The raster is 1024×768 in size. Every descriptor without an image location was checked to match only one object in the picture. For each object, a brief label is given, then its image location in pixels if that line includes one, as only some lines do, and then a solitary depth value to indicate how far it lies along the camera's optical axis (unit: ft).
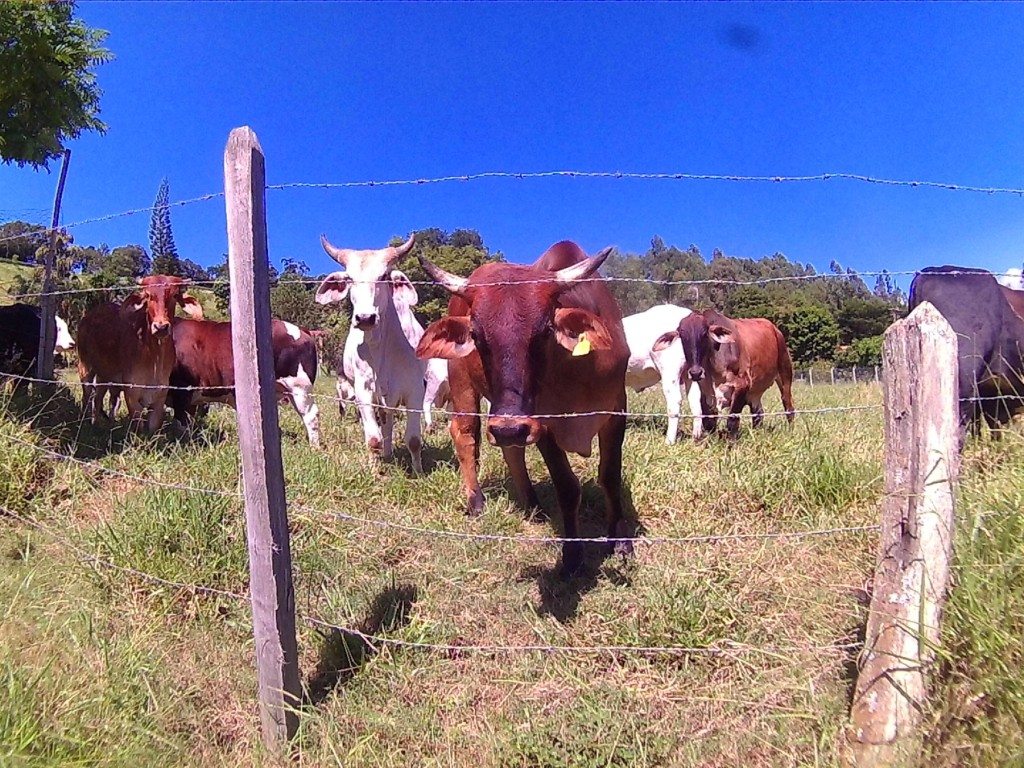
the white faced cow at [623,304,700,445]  29.50
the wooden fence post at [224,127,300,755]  8.30
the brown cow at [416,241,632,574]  11.02
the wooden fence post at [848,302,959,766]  7.23
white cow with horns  20.20
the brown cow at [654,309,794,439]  28.12
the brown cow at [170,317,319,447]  25.93
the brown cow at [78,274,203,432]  21.81
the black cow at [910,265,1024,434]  15.05
